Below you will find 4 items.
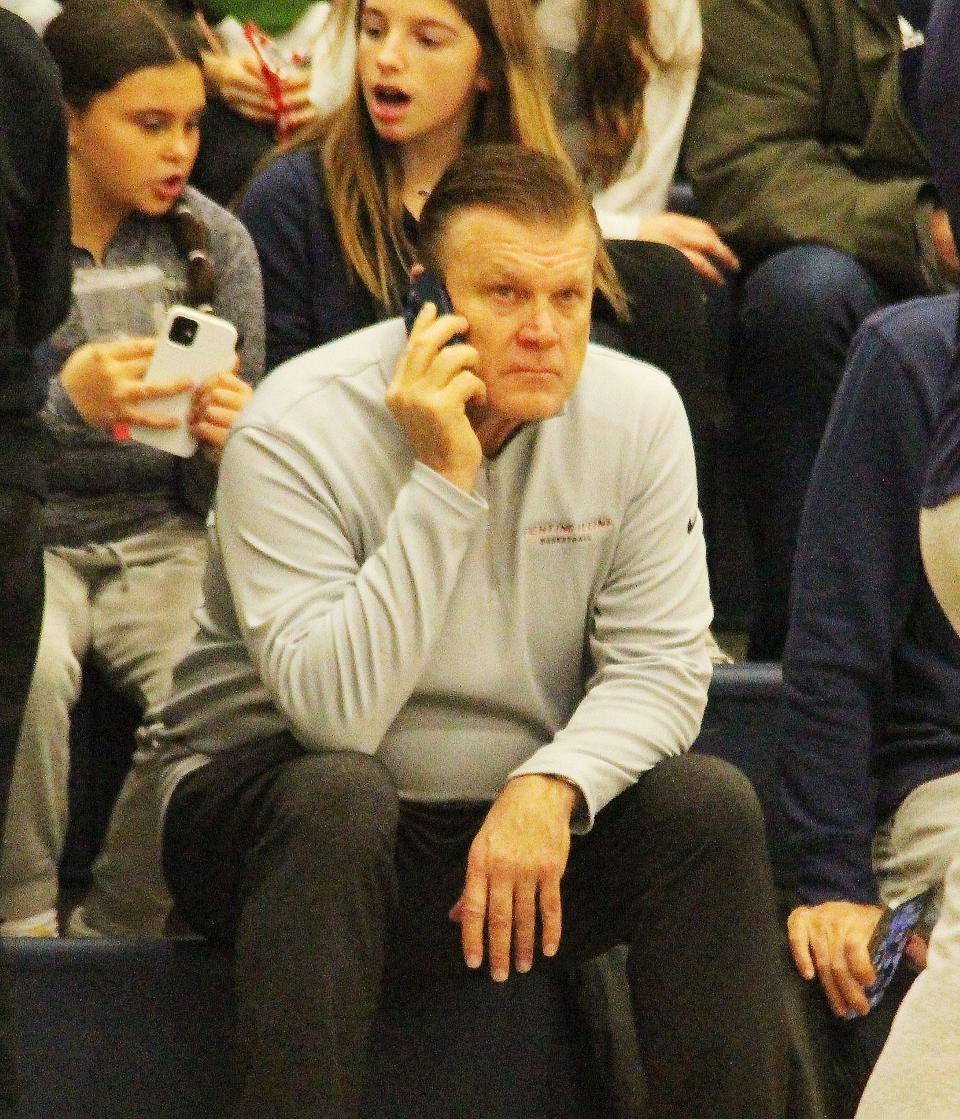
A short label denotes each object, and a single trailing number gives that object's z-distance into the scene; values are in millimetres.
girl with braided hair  10774
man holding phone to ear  10381
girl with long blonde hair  11155
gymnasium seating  10608
